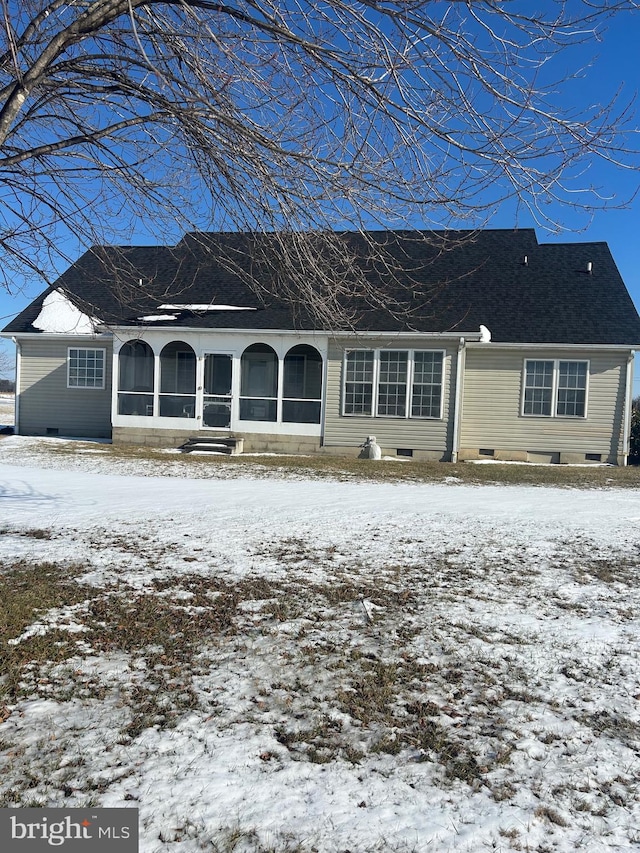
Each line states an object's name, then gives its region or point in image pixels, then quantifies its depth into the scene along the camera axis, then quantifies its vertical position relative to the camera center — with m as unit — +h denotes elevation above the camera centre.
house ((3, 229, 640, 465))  16.06 +0.60
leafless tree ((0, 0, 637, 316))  4.05 +2.04
